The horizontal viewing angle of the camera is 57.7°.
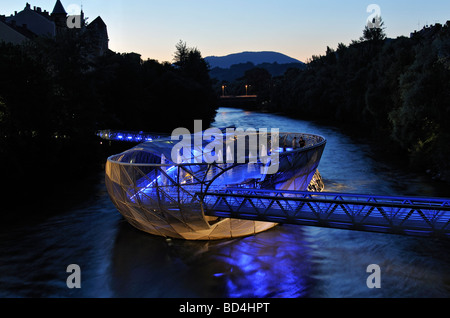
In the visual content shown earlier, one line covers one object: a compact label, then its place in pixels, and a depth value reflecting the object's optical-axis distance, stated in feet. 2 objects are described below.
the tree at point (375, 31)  271.90
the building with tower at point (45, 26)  135.44
